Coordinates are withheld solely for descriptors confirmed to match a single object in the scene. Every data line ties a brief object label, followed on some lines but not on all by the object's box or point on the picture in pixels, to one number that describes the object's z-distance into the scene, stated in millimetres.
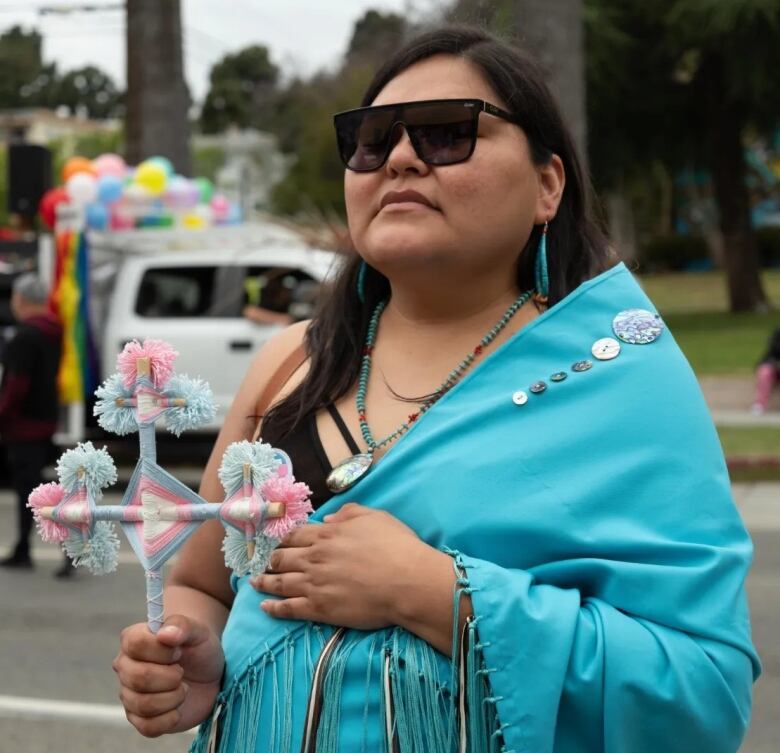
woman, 1619
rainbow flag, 10977
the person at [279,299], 11039
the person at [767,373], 13992
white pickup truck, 11180
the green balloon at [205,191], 13016
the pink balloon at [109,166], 12008
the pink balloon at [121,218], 11797
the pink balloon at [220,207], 12727
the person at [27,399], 8305
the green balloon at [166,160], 15123
